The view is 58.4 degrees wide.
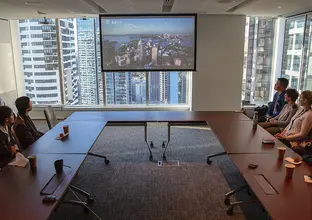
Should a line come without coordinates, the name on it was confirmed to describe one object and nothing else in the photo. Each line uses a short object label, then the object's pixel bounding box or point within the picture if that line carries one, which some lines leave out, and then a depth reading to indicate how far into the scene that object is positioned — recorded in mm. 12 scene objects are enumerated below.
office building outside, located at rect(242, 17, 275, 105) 6902
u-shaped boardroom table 1980
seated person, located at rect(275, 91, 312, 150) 3637
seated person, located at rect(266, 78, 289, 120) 4938
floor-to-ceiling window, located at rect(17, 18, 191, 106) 6977
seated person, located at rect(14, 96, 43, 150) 3439
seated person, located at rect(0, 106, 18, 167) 2985
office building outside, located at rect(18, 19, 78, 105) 6965
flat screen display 6355
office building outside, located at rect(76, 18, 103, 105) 6934
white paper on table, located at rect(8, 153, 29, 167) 2688
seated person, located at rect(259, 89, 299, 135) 4293
